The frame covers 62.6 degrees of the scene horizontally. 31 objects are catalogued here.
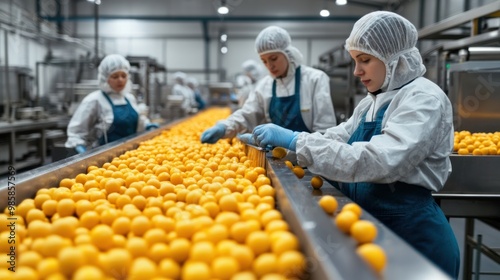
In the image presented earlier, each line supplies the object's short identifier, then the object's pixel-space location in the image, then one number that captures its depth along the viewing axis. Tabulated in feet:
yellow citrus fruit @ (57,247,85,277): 3.18
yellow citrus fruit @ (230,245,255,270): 3.26
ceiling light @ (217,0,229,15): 22.64
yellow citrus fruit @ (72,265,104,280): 2.92
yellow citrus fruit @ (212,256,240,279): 3.07
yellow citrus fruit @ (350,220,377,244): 3.55
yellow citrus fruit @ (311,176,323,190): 5.88
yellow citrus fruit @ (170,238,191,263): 3.55
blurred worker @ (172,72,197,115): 38.58
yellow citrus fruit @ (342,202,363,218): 4.20
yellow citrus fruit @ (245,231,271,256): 3.46
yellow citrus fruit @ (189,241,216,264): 3.30
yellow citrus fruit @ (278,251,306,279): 3.07
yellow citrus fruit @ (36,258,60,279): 3.21
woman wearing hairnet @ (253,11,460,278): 5.19
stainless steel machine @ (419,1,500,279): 8.58
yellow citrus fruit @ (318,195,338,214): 4.38
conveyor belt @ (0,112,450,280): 2.81
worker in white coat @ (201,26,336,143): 10.41
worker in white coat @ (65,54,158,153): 13.10
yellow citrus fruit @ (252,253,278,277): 3.12
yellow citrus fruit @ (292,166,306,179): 6.63
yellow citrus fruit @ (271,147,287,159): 7.23
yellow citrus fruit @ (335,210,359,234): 3.81
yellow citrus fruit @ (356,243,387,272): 3.03
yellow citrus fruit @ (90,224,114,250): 3.80
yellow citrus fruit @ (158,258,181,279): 3.26
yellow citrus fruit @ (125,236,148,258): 3.57
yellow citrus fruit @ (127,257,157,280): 3.08
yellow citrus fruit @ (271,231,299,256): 3.30
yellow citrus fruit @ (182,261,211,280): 2.99
